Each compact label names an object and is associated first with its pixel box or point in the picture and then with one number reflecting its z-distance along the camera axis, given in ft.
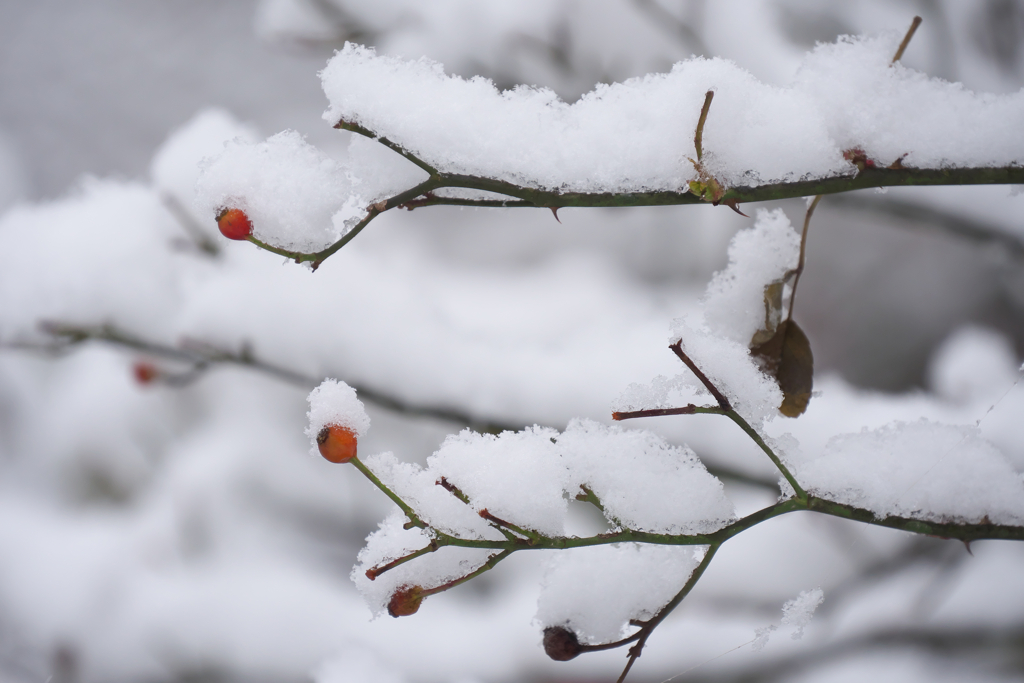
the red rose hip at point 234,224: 2.33
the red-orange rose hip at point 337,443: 2.36
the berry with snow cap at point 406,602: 2.35
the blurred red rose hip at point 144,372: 4.49
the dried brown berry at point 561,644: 2.35
